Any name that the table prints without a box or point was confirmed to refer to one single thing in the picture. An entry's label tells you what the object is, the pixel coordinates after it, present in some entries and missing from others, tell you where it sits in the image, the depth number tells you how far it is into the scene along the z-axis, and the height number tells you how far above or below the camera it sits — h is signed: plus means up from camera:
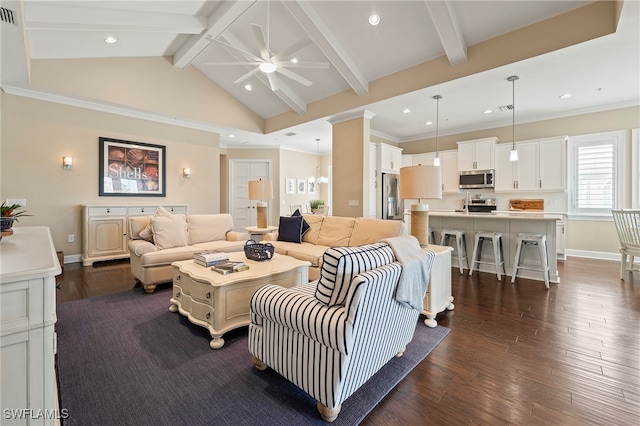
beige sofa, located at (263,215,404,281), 3.47 -0.34
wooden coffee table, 2.24 -0.71
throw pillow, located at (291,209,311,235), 4.35 -0.25
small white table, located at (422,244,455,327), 2.63 -0.79
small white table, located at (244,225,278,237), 4.62 -0.32
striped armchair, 1.40 -0.63
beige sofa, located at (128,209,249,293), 3.42 -0.42
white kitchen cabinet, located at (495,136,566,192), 5.41 +0.93
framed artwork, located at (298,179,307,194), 9.17 +0.88
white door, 8.34 +0.77
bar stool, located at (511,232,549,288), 3.78 -0.55
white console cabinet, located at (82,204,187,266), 4.77 -0.35
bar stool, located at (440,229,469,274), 4.52 -0.55
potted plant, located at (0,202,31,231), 1.78 -0.04
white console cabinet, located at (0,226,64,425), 0.91 -0.46
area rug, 1.50 -1.11
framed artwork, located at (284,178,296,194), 8.70 +0.86
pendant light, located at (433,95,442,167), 4.60 +1.96
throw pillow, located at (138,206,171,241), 3.83 -0.30
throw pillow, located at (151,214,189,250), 3.72 -0.28
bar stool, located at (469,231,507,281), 4.15 -0.62
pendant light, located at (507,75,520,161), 3.91 +1.90
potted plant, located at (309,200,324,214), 6.90 +0.15
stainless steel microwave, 6.07 +0.75
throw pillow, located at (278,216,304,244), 4.30 -0.28
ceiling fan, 3.11 +1.85
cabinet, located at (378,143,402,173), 6.39 +1.33
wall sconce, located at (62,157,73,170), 4.74 +0.87
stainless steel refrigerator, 6.48 +0.34
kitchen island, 3.97 -0.28
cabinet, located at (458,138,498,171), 6.06 +1.32
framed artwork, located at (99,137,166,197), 5.19 +0.88
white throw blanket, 1.66 -0.38
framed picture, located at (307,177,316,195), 9.38 +0.92
